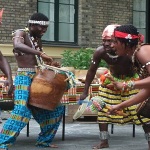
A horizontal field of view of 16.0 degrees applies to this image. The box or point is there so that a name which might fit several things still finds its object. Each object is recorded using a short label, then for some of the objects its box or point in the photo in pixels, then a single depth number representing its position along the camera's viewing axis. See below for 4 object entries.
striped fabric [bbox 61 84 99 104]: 7.59
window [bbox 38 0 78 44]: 14.09
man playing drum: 6.68
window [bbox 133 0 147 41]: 15.98
